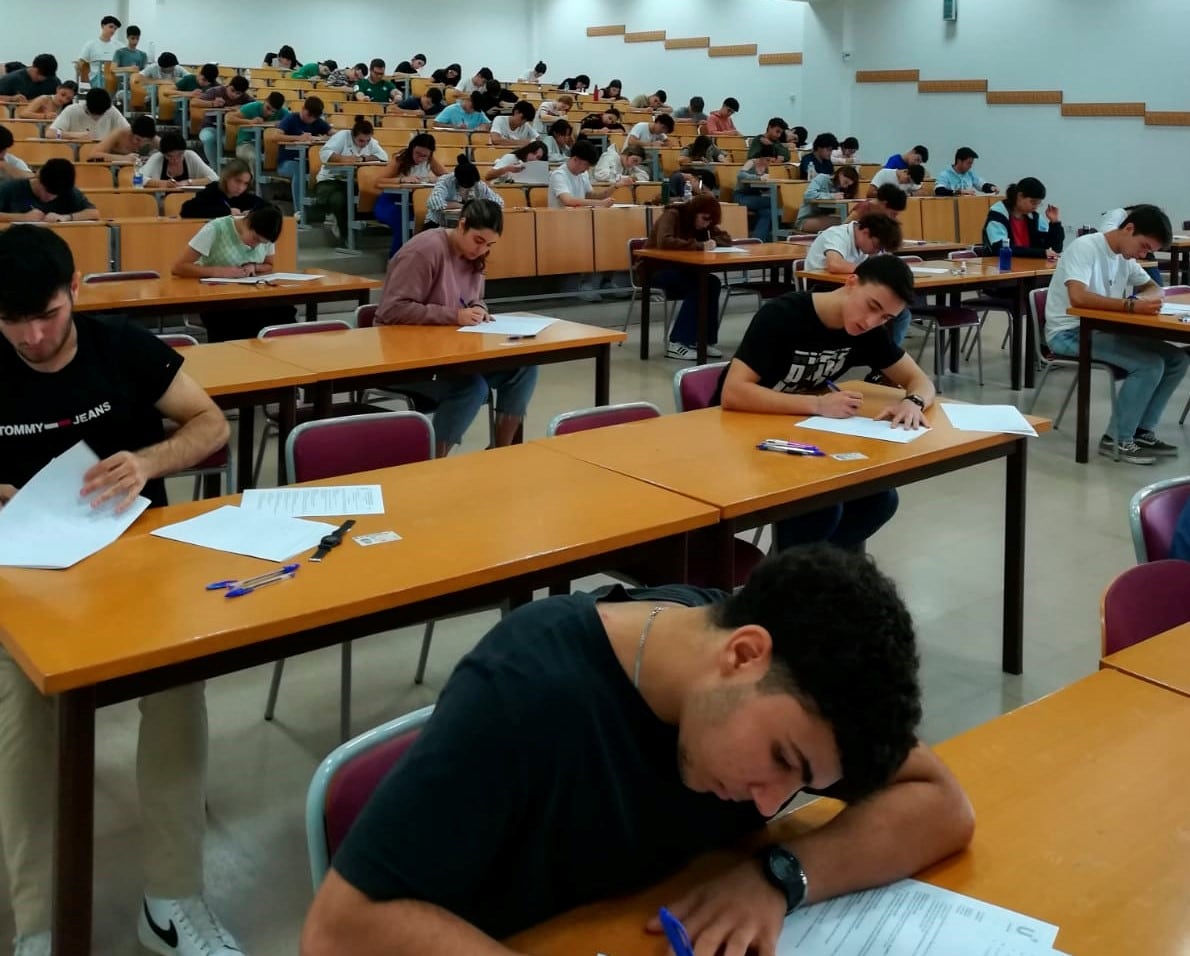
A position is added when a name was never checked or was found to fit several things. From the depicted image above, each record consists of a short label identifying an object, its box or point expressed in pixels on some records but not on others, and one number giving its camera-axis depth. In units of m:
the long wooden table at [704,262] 6.71
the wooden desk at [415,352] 3.52
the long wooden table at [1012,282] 6.19
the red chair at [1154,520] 2.24
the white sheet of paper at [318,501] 2.19
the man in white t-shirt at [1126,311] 5.02
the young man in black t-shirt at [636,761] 0.92
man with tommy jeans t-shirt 1.84
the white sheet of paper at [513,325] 4.20
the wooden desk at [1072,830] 1.10
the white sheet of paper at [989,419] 2.99
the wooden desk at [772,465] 2.42
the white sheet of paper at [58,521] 1.87
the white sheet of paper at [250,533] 1.99
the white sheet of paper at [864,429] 2.89
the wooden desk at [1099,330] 4.71
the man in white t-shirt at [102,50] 13.38
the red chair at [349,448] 2.70
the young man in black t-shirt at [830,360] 2.99
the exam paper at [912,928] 1.09
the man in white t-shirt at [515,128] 11.54
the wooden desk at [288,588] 1.60
